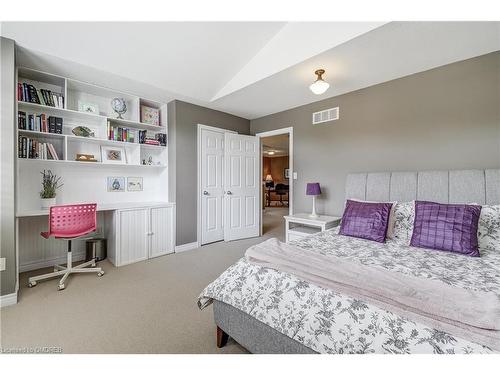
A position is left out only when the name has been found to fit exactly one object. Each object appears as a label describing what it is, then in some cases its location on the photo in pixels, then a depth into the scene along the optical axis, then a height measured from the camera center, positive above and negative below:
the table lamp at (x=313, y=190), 3.17 -0.05
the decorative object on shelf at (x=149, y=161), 3.52 +0.43
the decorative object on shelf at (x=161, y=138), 3.50 +0.79
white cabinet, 2.86 -0.65
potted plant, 2.65 -0.01
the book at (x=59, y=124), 2.61 +0.76
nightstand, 2.88 -0.50
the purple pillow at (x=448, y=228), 1.70 -0.35
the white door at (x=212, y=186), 3.74 +0.02
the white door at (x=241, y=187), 3.98 +0.00
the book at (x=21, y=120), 2.38 +0.75
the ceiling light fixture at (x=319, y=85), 2.33 +1.09
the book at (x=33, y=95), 2.44 +1.05
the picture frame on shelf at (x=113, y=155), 3.12 +0.48
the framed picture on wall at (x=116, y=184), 3.24 +0.06
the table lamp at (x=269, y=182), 10.30 +0.24
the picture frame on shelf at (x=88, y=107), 2.87 +1.07
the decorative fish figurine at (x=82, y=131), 2.81 +0.74
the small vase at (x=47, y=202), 2.66 -0.17
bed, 0.86 -0.56
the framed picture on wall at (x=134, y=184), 3.42 +0.06
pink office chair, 2.26 -0.40
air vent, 3.28 +1.10
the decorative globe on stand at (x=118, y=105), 3.06 +1.16
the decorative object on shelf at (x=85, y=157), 2.84 +0.40
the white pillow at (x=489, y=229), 1.78 -0.36
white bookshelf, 2.62 +0.56
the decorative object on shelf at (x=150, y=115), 3.44 +1.16
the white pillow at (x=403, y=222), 2.08 -0.35
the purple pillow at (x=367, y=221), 2.08 -0.34
